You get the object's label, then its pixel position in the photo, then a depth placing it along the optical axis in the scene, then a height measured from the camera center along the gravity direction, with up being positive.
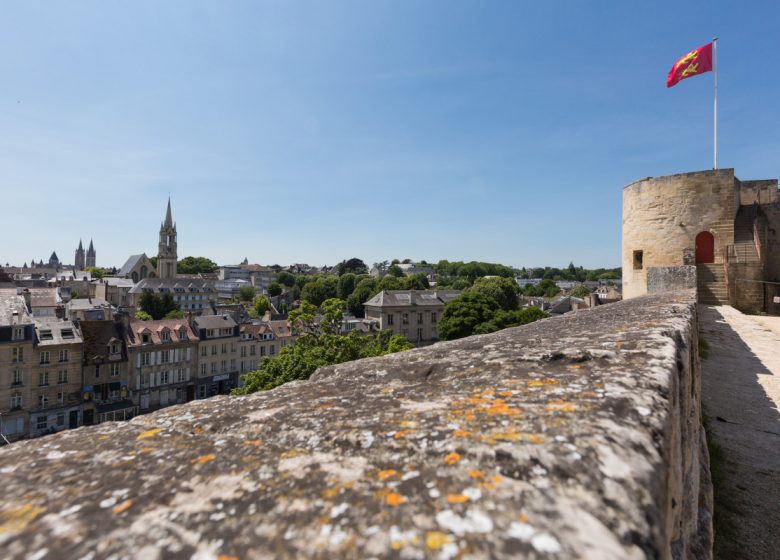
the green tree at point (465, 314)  41.78 -3.79
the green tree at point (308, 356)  19.72 -4.06
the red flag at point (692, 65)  14.78 +7.87
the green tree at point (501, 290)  56.57 -1.70
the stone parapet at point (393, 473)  0.99 -0.62
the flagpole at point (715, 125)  15.14 +5.74
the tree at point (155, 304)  68.75 -3.77
